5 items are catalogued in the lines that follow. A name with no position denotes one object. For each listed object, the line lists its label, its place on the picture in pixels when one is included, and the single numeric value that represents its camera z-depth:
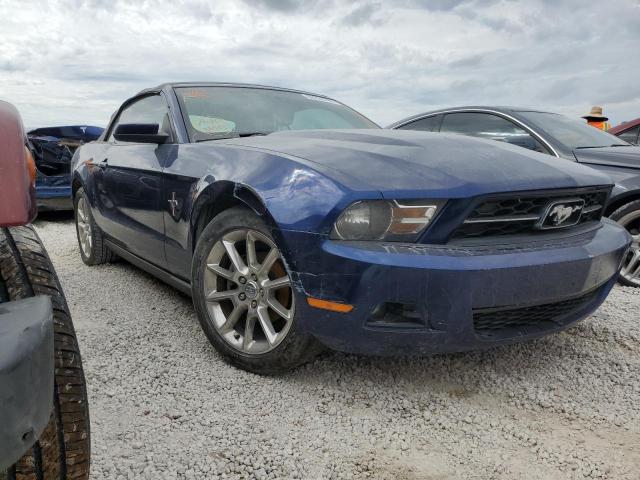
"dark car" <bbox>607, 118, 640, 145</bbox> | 5.89
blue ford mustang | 1.95
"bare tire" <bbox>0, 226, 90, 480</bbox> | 1.18
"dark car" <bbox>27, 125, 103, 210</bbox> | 6.71
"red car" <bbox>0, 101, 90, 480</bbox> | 0.95
